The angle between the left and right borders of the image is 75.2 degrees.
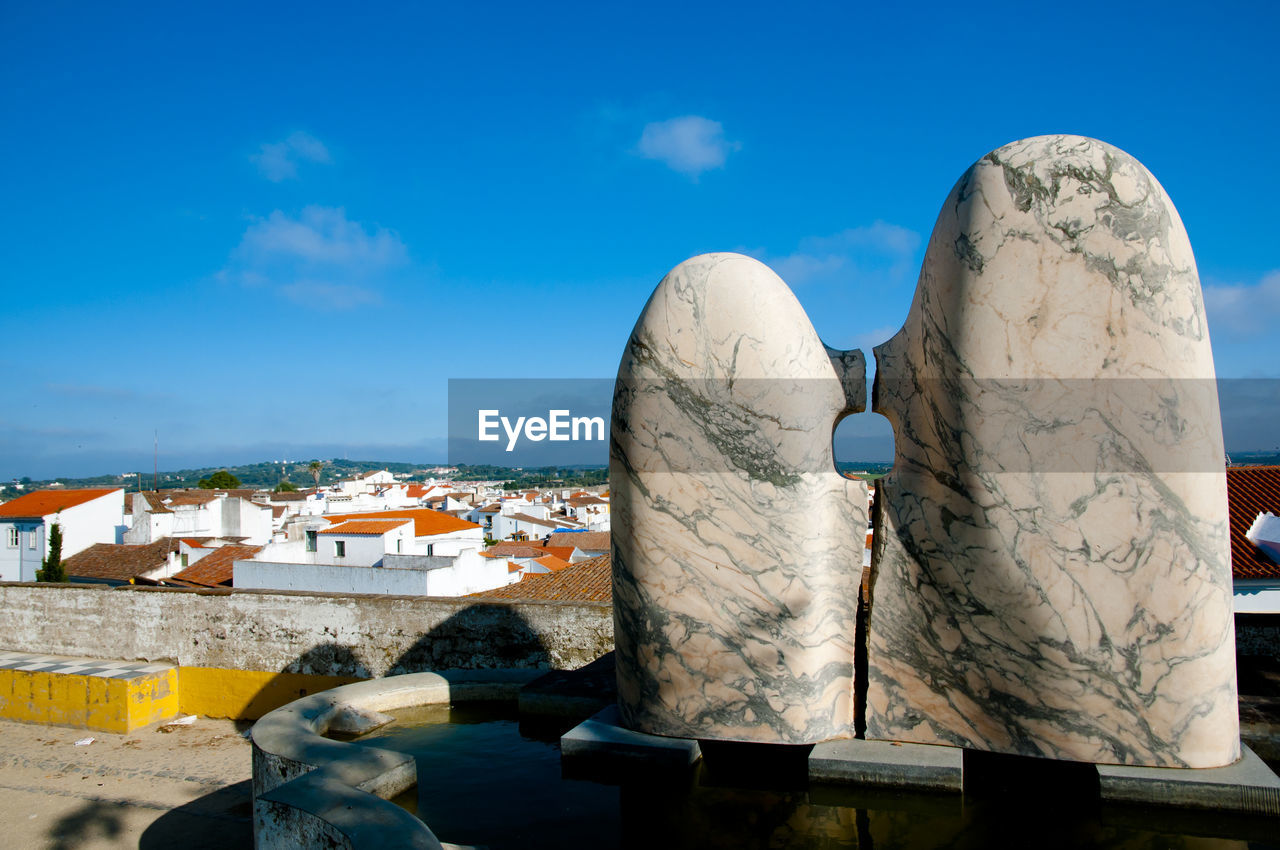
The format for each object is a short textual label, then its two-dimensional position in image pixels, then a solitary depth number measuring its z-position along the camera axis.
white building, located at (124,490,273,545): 35.06
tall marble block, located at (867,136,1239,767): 3.90
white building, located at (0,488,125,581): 31.28
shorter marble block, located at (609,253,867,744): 4.47
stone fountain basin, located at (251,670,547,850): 3.49
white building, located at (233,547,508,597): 16.02
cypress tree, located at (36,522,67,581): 27.80
